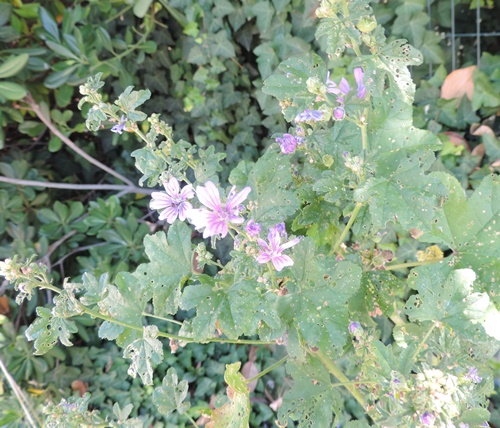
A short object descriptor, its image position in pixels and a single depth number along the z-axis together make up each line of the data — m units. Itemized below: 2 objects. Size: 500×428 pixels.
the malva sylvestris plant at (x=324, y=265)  0.61
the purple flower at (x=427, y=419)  0.50
